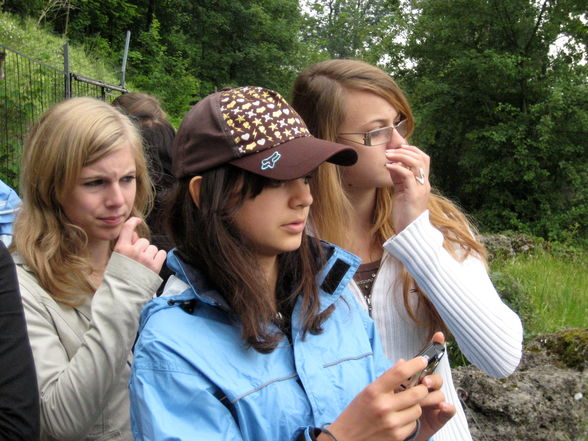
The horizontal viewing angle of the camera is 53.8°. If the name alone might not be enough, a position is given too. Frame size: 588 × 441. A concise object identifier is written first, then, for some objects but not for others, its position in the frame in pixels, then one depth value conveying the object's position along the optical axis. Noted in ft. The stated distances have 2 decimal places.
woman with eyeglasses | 5.60
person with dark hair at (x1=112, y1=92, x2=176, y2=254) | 10.27
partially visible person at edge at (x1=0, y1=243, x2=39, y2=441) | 4.16
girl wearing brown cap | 4.16
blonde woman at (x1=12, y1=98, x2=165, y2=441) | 5.37
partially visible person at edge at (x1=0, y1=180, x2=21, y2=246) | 7.84
